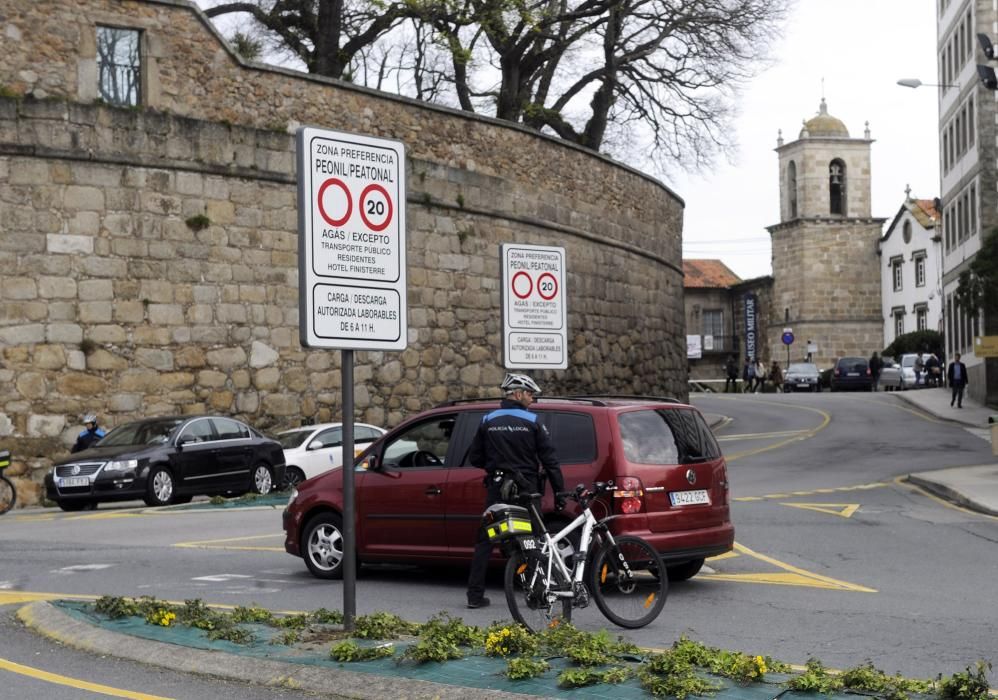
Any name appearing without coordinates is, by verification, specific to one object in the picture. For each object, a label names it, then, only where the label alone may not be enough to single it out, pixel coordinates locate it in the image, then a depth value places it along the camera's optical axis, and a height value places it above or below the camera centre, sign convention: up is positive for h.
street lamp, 36.03 +6.33
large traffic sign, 8.81 +0.70
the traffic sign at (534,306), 18.55 +0.66
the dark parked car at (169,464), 22.80 -1.48
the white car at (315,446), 26.03 -1.38
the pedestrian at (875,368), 68.94 -0.44
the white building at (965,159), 50.31 +6.84
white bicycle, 9.74 -1.33
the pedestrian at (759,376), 72.21 -0.79
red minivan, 11.76 -0.98
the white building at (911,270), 83.25 +4.81
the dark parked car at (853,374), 69.25 -0.70
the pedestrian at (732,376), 73.88 -0.78
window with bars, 25.89 +4.95
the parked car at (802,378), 70.88 -0.87
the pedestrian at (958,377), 46.72 -0.59
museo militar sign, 97.88 +2.27
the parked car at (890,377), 71.88 -0.87
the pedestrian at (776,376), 73.96 -0.83
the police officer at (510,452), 10.64 -0.61
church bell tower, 90.38 +6.56
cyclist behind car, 24.80 -1.09
